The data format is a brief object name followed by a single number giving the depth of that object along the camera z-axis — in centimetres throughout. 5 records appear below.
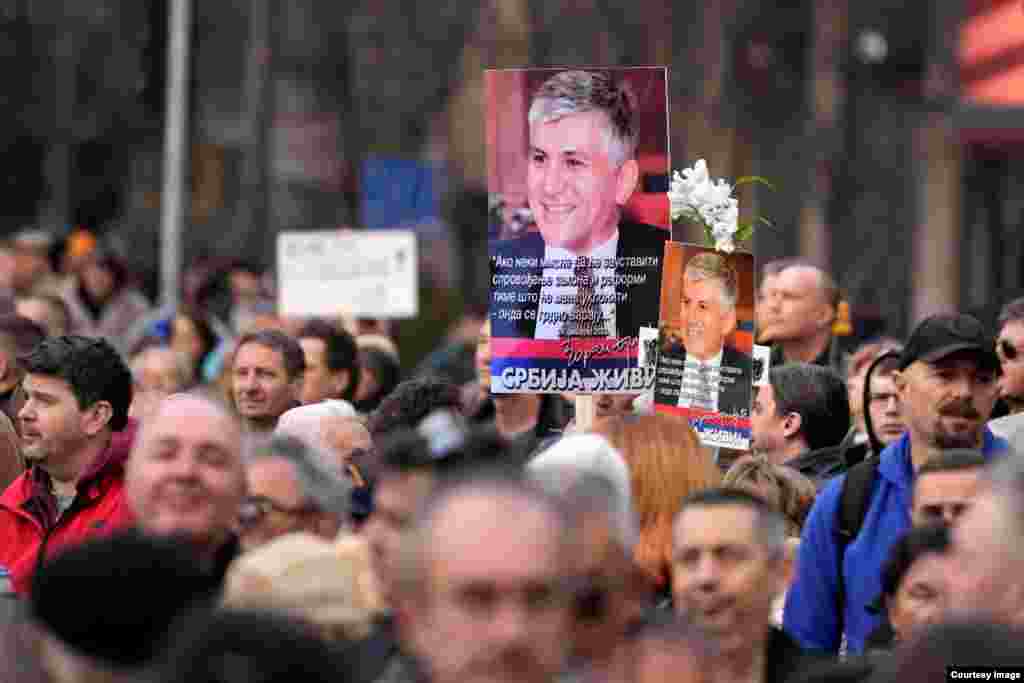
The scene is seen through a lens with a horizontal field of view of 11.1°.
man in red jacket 1679
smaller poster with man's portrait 1840
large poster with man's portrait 1788
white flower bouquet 1863
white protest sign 3114
